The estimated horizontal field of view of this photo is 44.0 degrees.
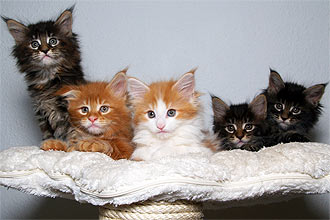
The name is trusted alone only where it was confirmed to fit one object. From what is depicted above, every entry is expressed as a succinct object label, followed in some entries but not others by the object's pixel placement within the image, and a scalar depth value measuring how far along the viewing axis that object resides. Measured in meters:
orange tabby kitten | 0.58
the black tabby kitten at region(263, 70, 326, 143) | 0.62
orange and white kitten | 0.56
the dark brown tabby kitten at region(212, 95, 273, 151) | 0.62
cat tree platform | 0.39
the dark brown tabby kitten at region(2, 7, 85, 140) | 0.62
